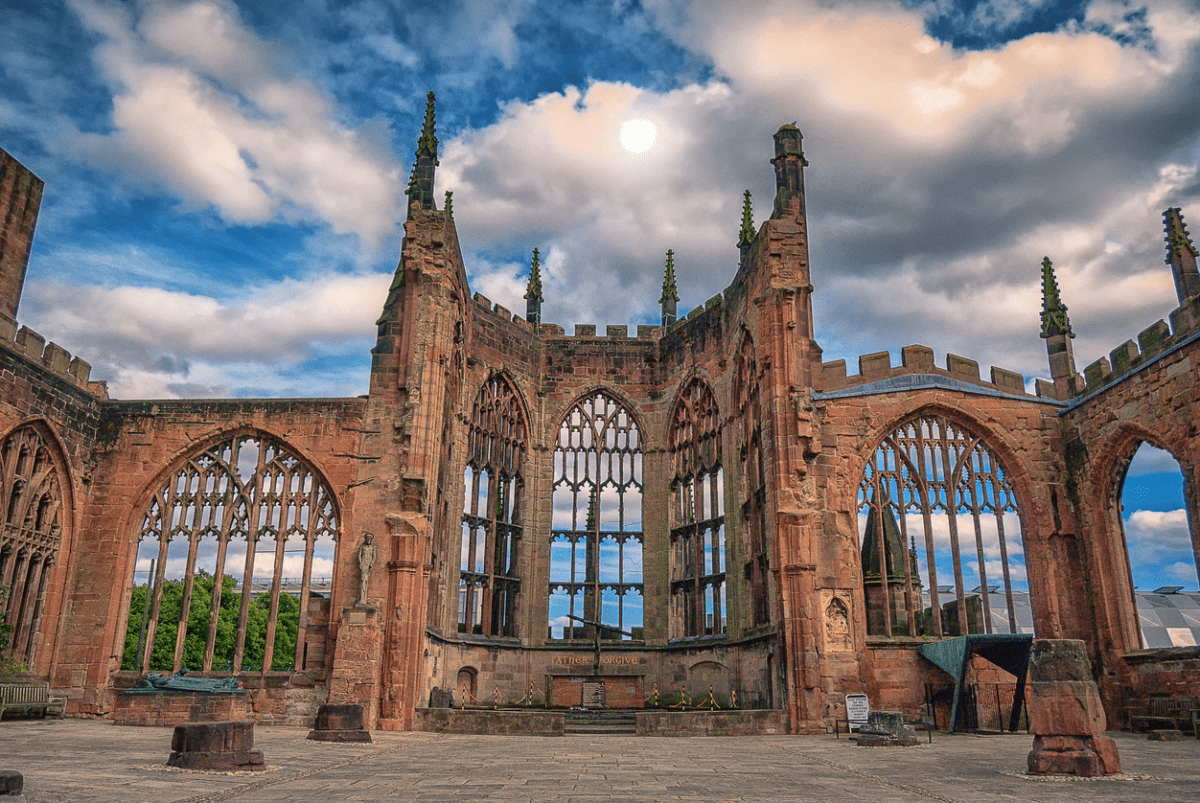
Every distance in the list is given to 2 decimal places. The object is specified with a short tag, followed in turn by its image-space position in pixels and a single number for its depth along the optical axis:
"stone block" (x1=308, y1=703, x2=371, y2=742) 14.43
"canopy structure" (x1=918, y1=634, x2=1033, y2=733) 17.00
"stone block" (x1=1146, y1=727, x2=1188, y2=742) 16.16
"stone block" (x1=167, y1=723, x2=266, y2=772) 9.27
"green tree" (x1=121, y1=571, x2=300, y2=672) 45.38
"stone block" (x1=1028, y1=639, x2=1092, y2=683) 10.23
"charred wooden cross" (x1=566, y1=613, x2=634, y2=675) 26.30
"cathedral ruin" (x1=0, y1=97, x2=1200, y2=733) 19.42
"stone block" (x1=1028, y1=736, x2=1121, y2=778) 9.55
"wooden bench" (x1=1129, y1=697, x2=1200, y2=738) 16.97
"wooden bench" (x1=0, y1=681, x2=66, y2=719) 18.42
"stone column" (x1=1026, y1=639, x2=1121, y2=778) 9.63
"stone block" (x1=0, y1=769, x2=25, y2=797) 5.24
